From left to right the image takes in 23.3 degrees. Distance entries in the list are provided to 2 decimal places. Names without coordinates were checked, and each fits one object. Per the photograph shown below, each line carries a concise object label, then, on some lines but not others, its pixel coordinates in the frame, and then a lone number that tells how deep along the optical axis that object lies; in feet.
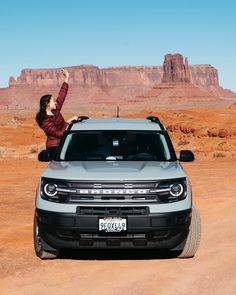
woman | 28.96
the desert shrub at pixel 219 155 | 78.35
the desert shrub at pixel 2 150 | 88.33
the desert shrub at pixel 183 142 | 95.97
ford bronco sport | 19.24
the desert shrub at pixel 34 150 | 90.08
